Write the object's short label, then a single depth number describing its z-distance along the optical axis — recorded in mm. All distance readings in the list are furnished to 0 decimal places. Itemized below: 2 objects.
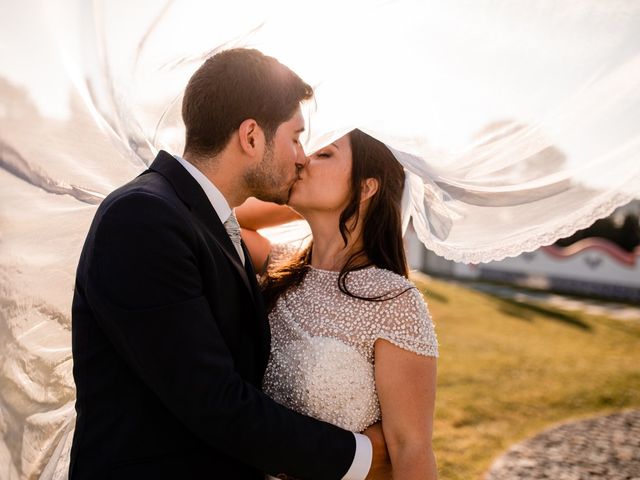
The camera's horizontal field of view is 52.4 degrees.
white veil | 2470
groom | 1859
